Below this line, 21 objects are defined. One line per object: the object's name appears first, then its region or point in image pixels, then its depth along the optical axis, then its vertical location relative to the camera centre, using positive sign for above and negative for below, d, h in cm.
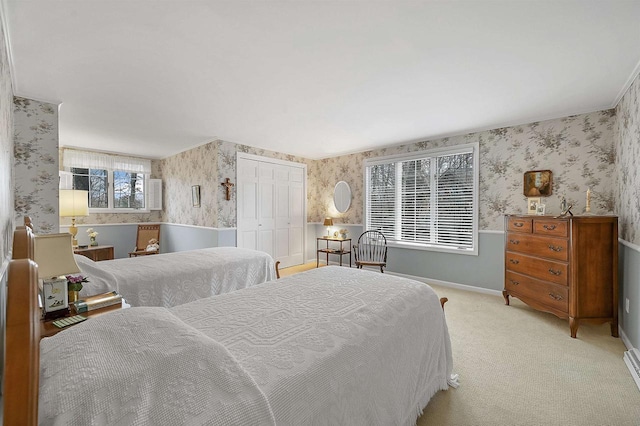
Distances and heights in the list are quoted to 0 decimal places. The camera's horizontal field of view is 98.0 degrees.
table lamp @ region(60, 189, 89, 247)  326 +10
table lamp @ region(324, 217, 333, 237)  582 -22
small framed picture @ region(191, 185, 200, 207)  512 +31
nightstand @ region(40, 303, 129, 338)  133 -58
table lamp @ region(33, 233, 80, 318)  137 -28
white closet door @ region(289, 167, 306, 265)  601 -8
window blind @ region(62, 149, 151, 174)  524 +102
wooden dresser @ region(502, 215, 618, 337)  278 -60
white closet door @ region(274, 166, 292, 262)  575 -8
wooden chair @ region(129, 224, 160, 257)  589 -52
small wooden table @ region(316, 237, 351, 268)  542 -77
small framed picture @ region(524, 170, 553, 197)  363 +37
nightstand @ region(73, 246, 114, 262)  473 -71
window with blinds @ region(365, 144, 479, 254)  434 +22
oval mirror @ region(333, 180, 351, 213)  581 +32
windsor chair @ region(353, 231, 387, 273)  470 -69
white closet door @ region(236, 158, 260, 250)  506 +14
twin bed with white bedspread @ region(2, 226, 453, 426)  66 -53
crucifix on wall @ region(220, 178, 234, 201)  477 +44
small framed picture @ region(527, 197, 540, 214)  351 +8
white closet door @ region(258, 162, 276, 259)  543 +7
